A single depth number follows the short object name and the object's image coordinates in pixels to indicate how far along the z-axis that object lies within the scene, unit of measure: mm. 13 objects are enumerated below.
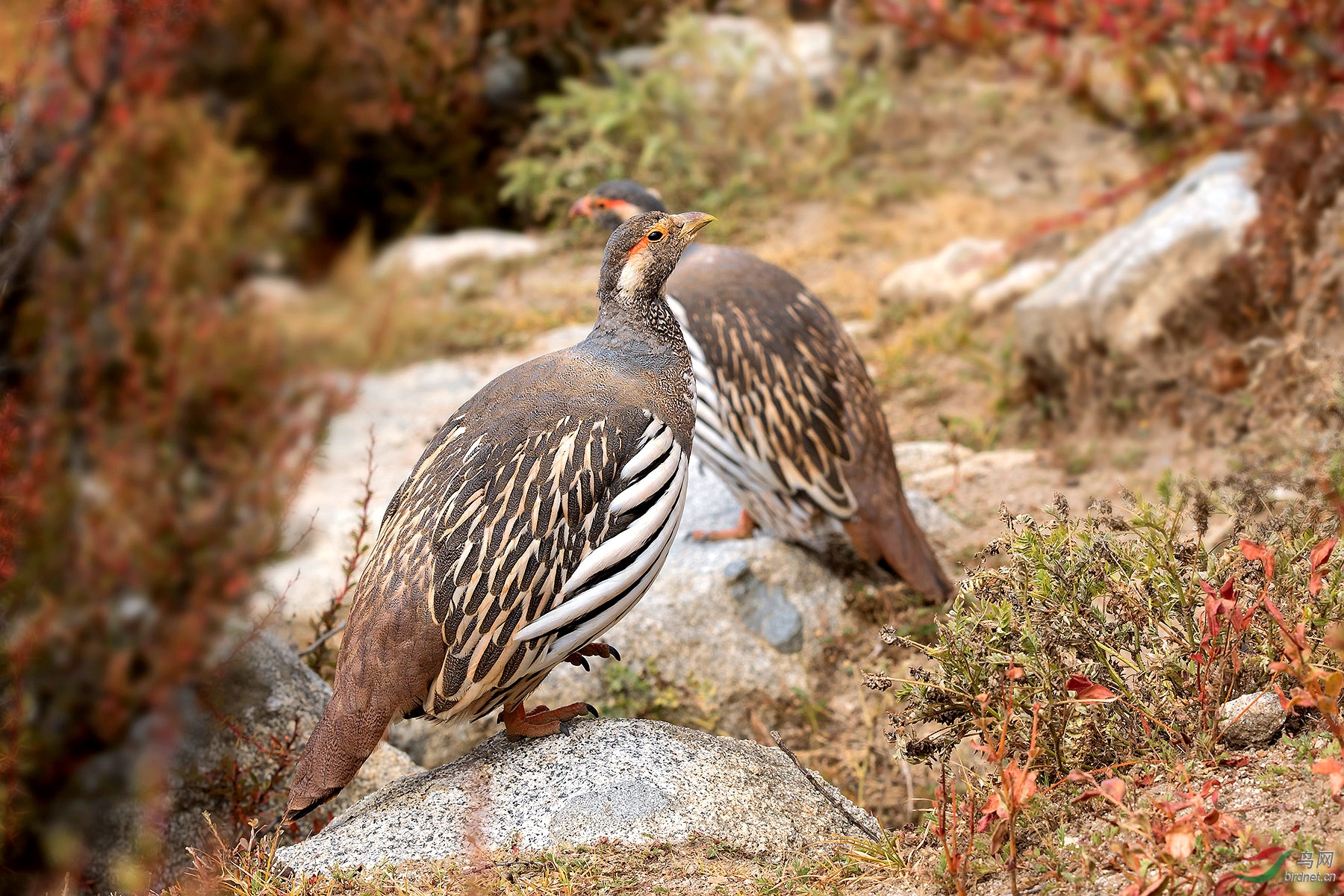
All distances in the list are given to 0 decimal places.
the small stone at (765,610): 10273
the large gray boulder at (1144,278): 12469
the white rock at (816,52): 22734
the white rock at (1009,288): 15648
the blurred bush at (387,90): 19609
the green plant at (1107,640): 6066
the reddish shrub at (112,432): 9195
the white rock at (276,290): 16750
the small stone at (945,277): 16250
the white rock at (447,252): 19797
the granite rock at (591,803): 6660
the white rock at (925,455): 13023
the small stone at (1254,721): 5949
